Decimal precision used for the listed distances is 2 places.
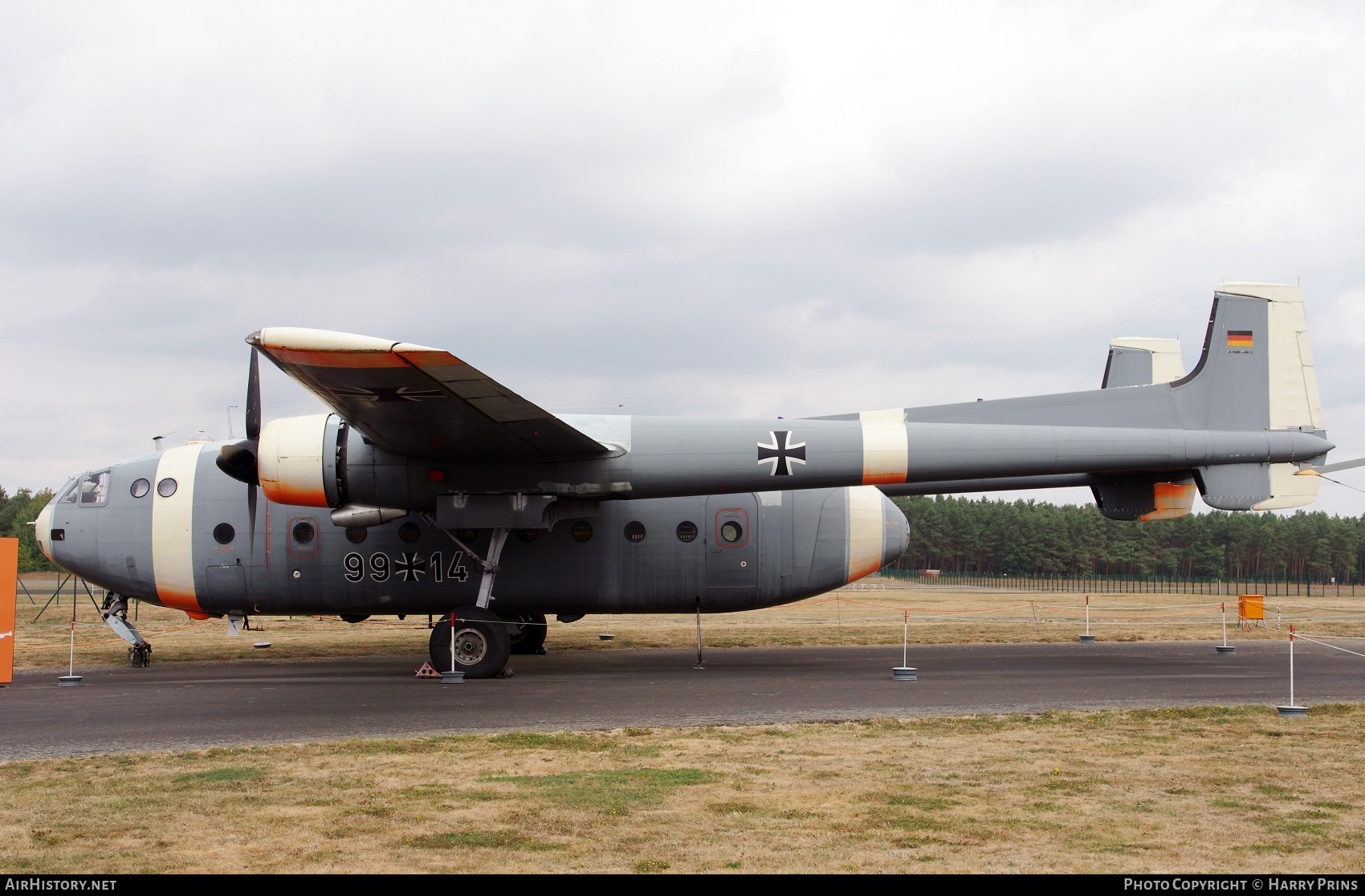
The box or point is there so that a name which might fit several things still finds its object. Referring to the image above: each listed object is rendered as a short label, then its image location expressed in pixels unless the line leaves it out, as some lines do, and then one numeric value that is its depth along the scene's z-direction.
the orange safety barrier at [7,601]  15.88
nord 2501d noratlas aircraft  15.86
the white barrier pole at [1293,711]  12.38
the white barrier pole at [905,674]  16.00
